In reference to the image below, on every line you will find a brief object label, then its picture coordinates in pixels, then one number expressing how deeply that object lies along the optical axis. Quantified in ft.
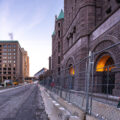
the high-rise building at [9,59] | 402.52
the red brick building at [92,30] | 34.15
